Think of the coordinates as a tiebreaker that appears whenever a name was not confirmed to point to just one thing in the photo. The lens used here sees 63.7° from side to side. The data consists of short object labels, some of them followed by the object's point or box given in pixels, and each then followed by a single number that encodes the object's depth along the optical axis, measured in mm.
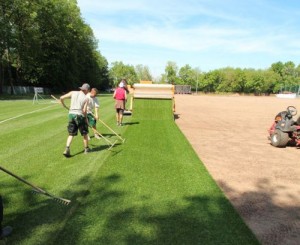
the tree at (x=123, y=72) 104421
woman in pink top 10409
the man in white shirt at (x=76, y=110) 6118
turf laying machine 12802
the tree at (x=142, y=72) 103516
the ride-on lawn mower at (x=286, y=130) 7750
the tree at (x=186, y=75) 91107
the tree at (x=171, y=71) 92152
